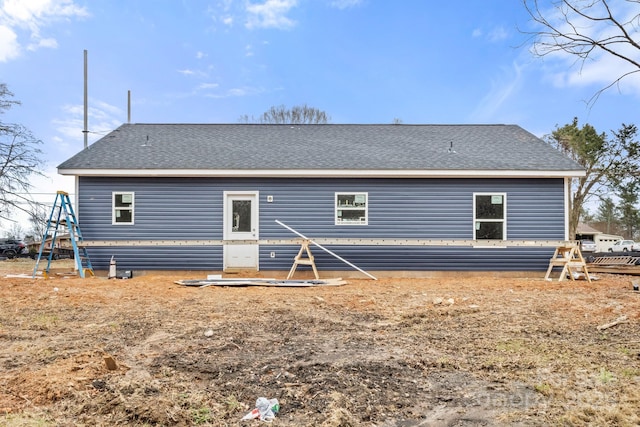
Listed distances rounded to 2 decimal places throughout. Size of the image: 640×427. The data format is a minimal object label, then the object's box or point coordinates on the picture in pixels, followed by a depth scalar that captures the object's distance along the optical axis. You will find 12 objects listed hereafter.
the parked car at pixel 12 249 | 24.20
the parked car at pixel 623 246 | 43.67
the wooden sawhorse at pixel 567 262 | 10.55
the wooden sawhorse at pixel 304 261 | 10.54
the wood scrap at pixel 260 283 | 9.79
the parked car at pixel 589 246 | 41.35
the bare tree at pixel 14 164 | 16.59
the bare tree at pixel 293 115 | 32.44
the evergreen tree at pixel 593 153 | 26.50
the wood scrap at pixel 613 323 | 5.74
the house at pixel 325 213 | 11.55
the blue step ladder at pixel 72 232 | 10.79
